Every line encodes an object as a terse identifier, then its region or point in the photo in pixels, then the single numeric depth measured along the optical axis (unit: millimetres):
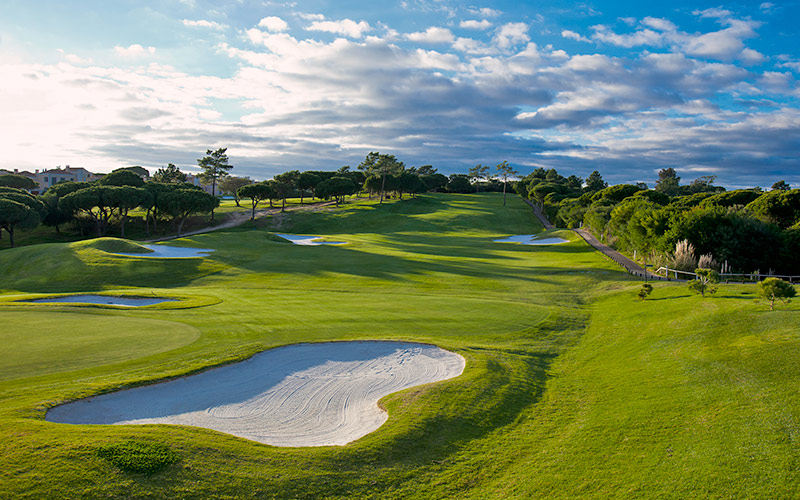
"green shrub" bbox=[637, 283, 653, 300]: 22203
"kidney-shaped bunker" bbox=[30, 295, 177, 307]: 22734
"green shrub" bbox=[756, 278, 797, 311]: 14811
